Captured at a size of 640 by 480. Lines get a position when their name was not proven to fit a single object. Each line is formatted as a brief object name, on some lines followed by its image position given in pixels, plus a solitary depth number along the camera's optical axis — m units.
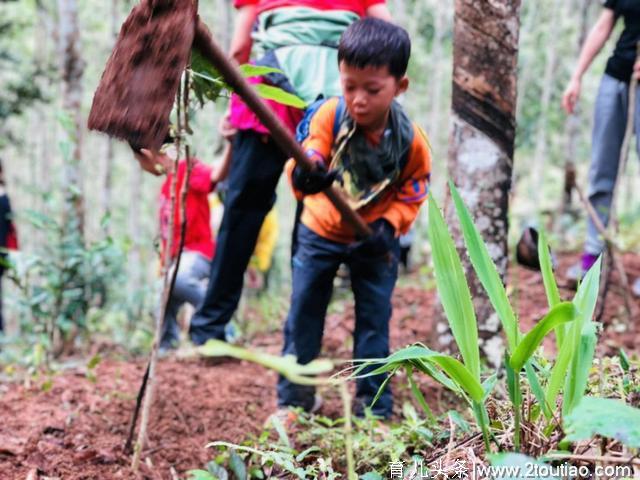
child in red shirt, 3.99
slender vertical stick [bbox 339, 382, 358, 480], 1.06
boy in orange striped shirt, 2.29
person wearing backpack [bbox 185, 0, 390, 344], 2.92
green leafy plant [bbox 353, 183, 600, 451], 1.30
